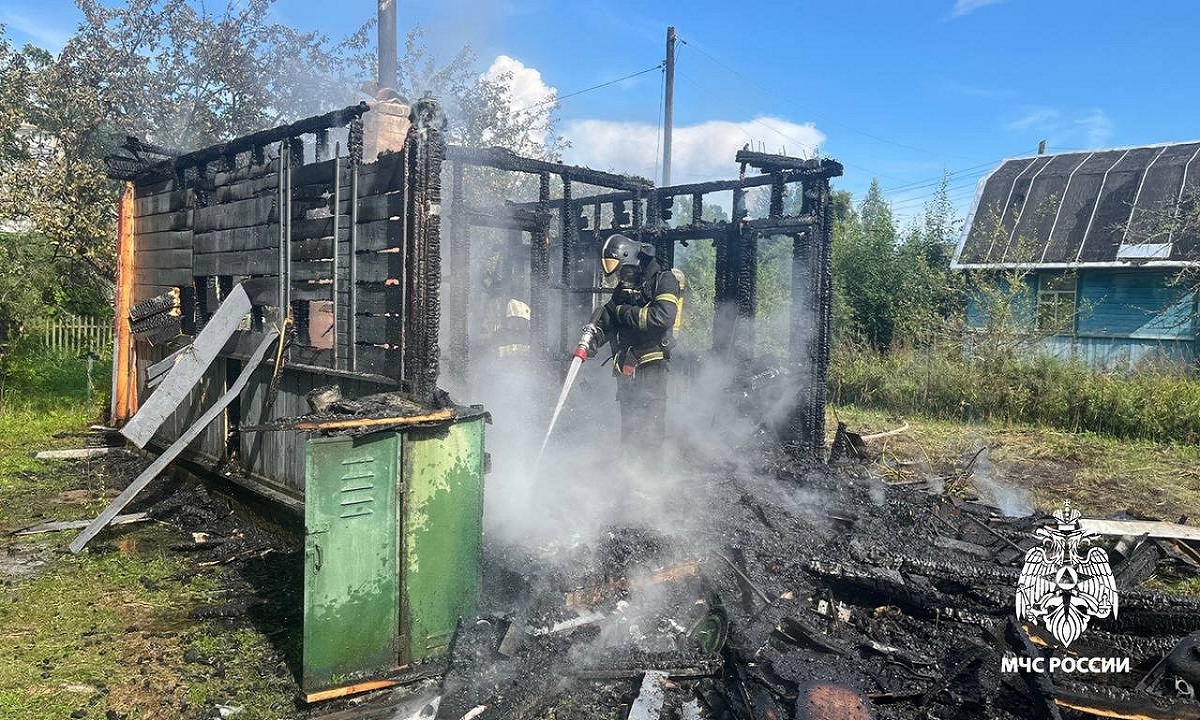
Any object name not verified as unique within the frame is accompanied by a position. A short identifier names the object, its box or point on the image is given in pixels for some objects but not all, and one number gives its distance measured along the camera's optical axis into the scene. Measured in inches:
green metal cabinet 144.6
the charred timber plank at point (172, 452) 219.1
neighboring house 630.5
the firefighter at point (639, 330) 277.9
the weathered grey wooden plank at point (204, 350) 242.5
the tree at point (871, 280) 706.8
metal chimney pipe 484.7
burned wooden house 151.0
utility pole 911.7
